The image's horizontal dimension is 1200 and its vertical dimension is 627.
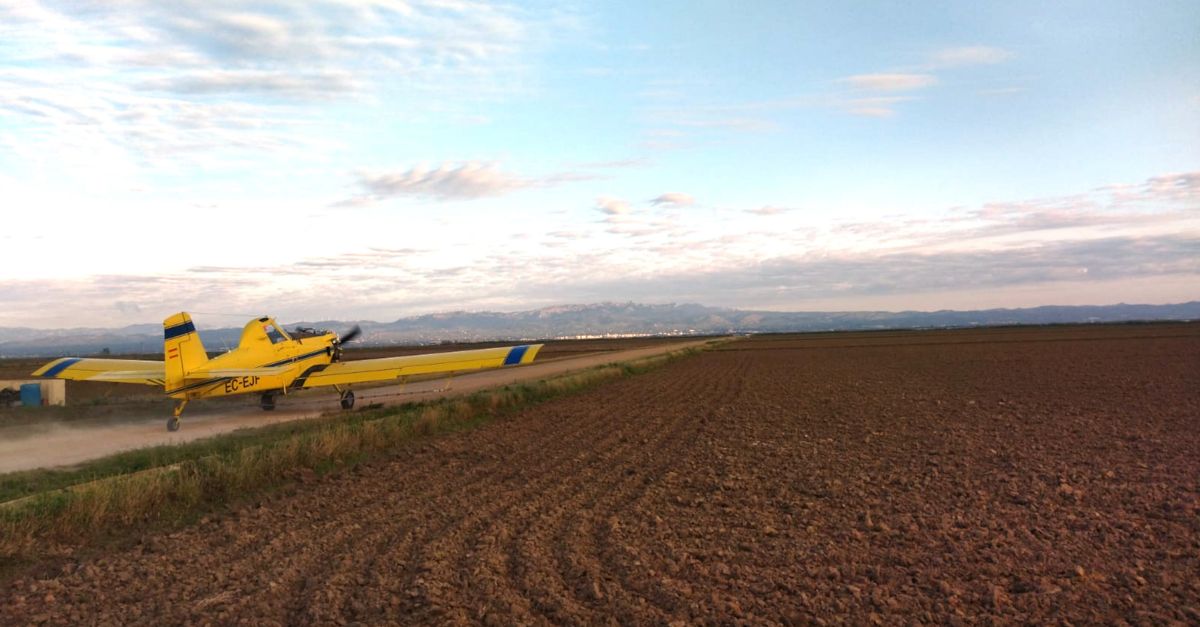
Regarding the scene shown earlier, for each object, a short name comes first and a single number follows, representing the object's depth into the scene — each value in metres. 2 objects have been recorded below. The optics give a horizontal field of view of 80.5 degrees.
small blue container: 23.75
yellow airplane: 18.92
